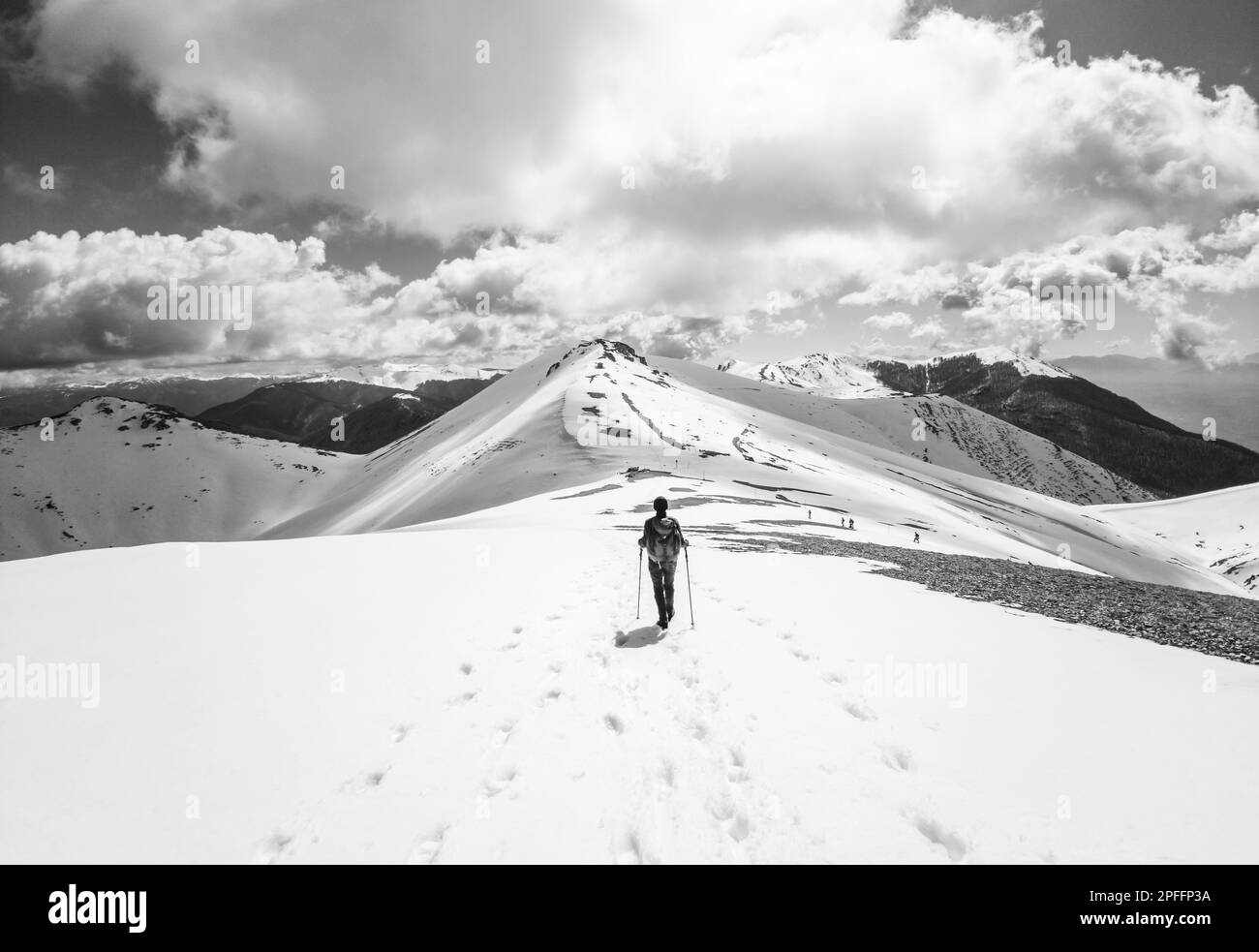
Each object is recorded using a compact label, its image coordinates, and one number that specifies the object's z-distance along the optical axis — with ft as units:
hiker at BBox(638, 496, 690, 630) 40.68
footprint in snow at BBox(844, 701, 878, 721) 25.49
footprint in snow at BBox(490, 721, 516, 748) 23.26
